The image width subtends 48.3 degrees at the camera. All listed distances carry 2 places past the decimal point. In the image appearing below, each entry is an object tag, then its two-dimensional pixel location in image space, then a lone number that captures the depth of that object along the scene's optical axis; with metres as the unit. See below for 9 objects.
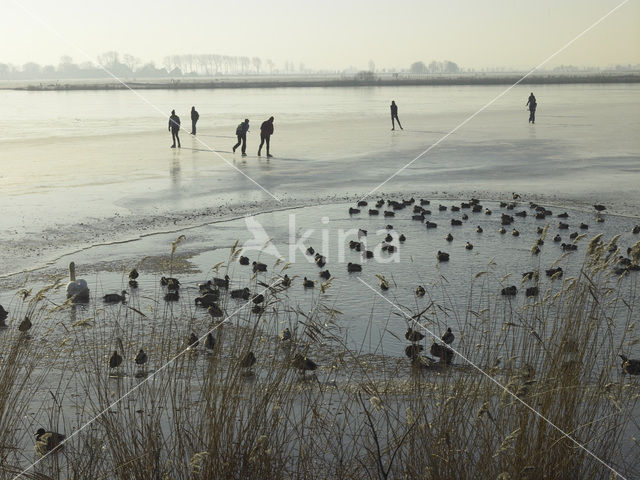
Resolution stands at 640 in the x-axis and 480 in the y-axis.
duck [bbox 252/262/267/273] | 9.61
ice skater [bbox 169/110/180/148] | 27.81
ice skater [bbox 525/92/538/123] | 36.94
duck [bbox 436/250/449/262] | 10.85
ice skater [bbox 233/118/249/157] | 24.62
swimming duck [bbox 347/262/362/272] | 10.45
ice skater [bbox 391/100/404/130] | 34.00
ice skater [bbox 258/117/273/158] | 24.31
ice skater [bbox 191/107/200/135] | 31.03
